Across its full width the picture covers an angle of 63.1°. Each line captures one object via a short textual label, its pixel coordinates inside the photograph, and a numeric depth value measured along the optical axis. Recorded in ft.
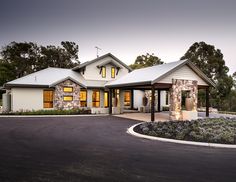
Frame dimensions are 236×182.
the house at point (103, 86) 52.03
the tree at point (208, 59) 130.11
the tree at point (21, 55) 141.38
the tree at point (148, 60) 150.51
